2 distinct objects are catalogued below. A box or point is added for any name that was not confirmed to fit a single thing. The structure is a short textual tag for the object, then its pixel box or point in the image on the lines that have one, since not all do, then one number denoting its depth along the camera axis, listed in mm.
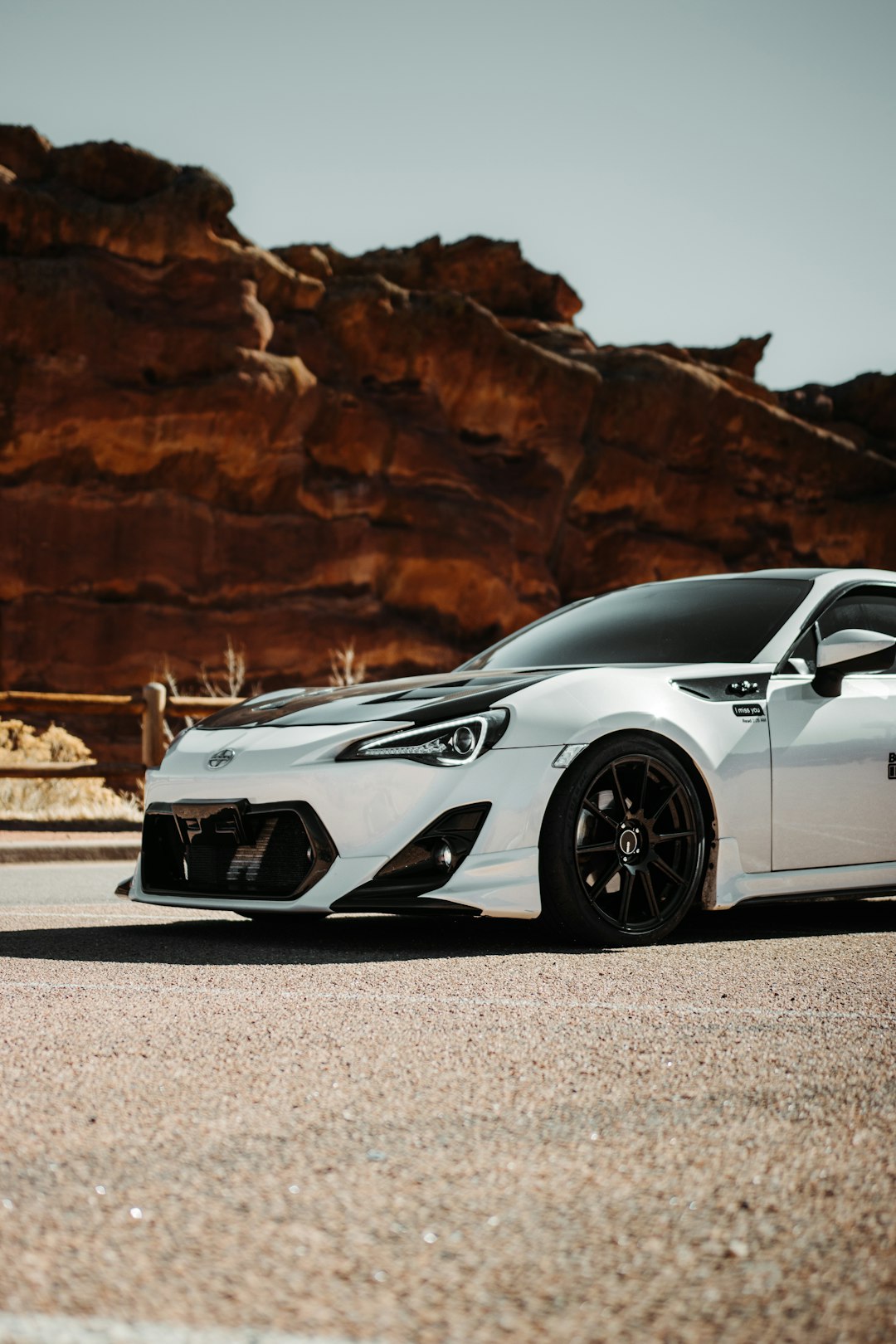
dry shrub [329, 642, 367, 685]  33125
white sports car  5359
